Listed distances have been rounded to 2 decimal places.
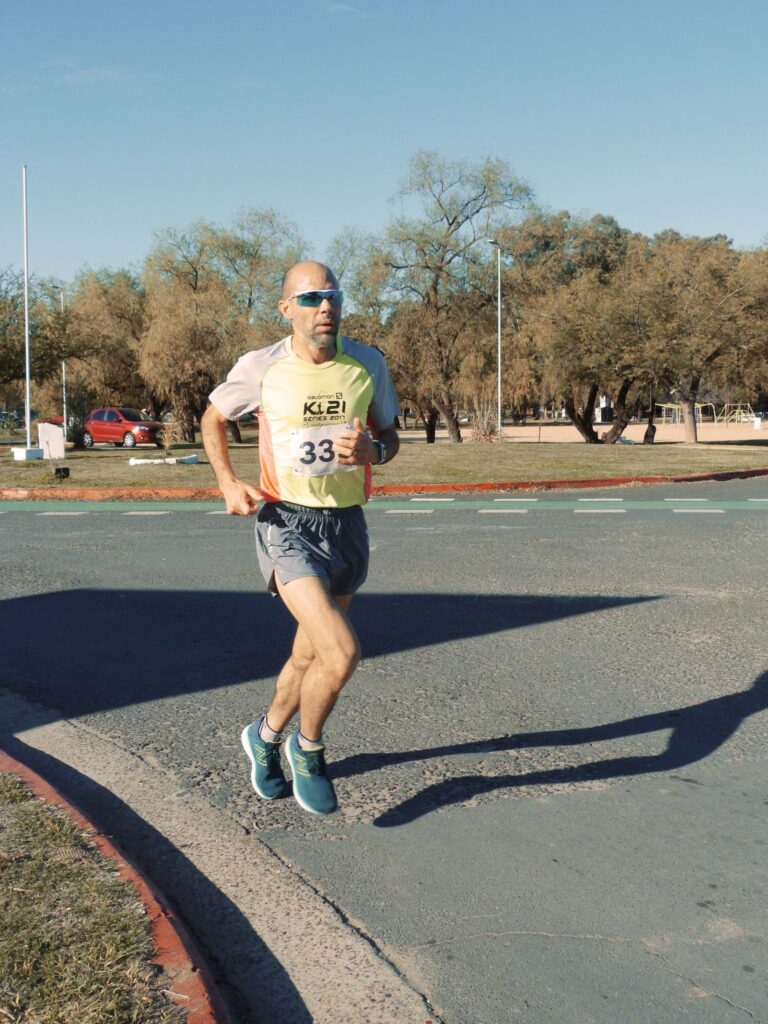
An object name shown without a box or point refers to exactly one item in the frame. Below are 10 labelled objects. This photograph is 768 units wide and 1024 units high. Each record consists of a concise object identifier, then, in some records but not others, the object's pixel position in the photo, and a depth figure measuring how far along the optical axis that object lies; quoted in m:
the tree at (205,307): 48.28
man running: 4.10
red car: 45.75
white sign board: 24.38
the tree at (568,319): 45.12
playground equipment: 86.68
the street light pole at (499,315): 45.42
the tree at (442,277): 49.12
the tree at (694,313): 42.31
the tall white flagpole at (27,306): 34.34
